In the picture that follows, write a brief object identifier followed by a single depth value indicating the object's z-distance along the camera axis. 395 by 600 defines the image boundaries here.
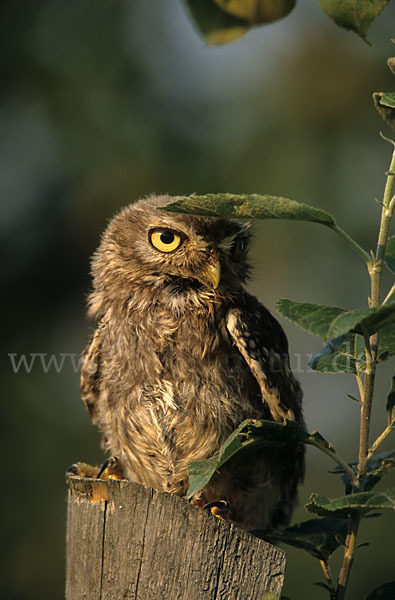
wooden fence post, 4.59
